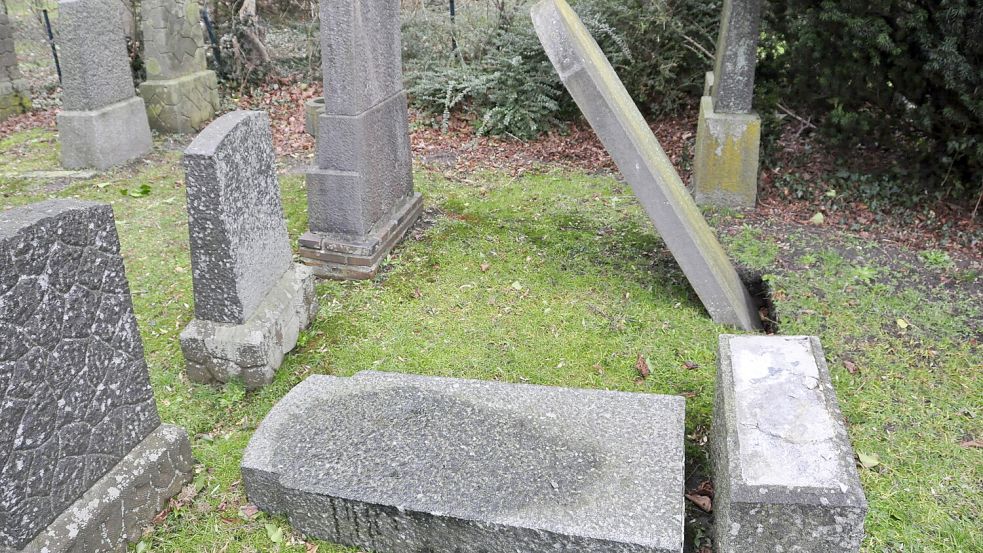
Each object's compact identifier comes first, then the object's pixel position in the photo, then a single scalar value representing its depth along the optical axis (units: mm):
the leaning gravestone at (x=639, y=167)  4387
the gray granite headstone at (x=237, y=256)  3516
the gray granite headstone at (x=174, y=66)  8211
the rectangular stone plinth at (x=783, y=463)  2420
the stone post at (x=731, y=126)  5859
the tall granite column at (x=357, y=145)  4684
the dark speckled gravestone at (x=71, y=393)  2344
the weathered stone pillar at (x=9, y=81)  8881
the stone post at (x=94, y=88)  7008
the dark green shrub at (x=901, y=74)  5055
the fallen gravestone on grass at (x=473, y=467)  2629
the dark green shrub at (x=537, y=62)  8211
